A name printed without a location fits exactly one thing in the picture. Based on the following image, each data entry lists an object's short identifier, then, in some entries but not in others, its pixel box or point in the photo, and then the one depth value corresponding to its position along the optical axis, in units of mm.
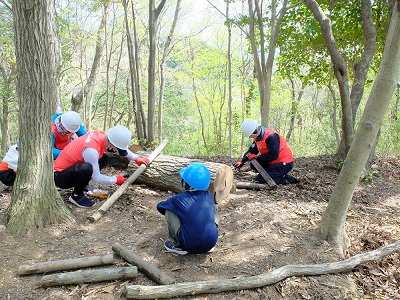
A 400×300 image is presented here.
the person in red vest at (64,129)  5066
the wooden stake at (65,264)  3074
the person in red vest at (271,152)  6141
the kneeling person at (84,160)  4574
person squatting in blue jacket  3539
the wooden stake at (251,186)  6039
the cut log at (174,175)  5137
